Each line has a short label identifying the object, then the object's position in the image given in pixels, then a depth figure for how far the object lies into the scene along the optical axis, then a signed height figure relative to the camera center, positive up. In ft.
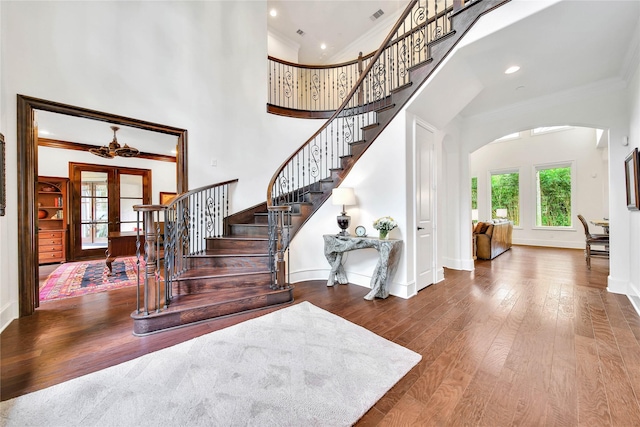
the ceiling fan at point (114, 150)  13.53 +3.88
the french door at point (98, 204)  16.74 +1.04
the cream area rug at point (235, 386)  4.31 -3.48
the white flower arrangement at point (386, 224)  10.23 -0.41
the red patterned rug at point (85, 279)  10.81 -3.10
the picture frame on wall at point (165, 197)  19.62 +1.67
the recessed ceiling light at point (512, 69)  9.70 +5.73
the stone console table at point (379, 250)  9.97 -1.63
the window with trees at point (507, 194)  26.07 +2.00
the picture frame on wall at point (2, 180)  7.44 +1.25
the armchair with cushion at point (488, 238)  17.75 -1.91
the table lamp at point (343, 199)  11.41 +0.74
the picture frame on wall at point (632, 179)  8.59 +1.15
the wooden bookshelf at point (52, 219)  16.16 +0.05
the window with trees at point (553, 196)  23.38 +1.55
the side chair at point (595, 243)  14.28 -1.88
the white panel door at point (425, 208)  11.15 +0.27
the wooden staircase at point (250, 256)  8.07 -1.69
